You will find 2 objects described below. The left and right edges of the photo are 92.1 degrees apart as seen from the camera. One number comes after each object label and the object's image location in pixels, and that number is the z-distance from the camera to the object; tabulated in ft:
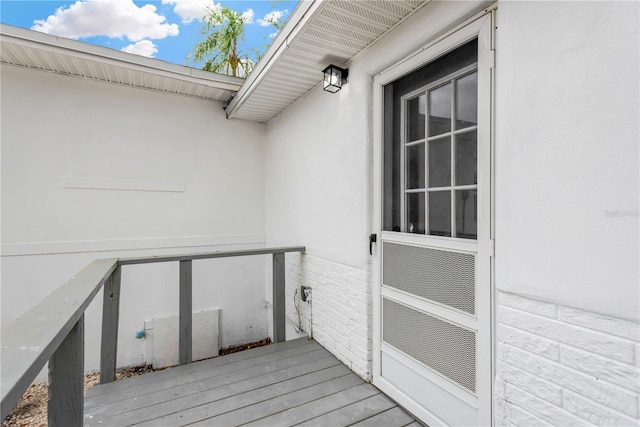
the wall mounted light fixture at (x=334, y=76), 8.64
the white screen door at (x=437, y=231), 5.46
